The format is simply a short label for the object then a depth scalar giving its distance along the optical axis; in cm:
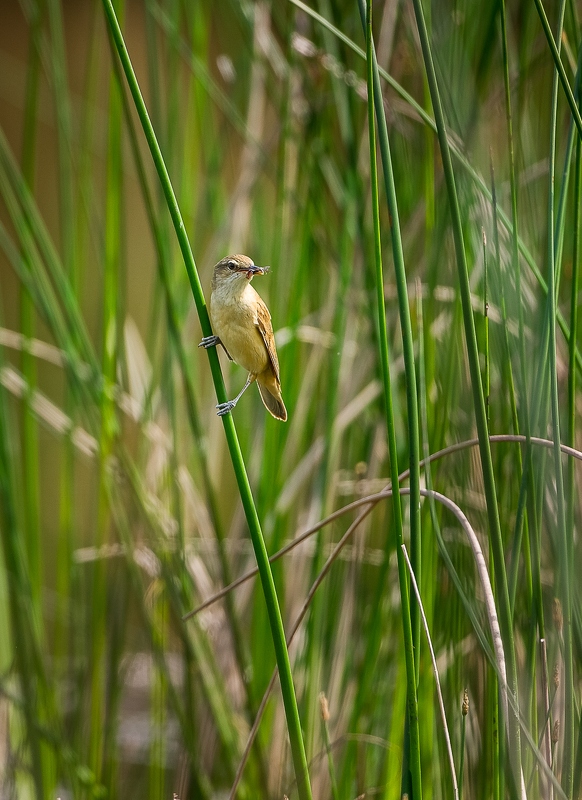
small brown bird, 1053
